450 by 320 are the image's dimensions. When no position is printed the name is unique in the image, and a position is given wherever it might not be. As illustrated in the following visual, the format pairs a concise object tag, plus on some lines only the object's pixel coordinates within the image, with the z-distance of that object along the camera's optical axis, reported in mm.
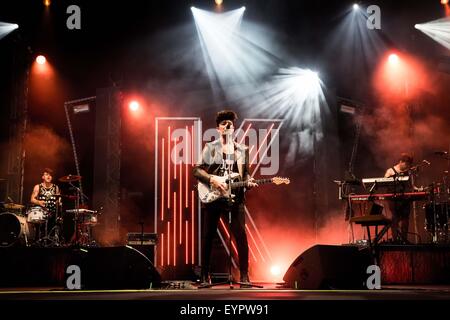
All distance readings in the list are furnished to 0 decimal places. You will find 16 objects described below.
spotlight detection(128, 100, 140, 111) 11214
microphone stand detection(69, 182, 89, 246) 9320
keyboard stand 6180
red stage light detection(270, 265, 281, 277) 9008
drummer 10336
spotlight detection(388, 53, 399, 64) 11297
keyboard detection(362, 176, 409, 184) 8805
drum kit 9656
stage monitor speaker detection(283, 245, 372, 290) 4828
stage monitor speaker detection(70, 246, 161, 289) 5129
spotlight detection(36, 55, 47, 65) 11154
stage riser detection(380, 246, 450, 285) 7301
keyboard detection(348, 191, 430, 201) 8641
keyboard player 8914
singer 5418
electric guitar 5309
